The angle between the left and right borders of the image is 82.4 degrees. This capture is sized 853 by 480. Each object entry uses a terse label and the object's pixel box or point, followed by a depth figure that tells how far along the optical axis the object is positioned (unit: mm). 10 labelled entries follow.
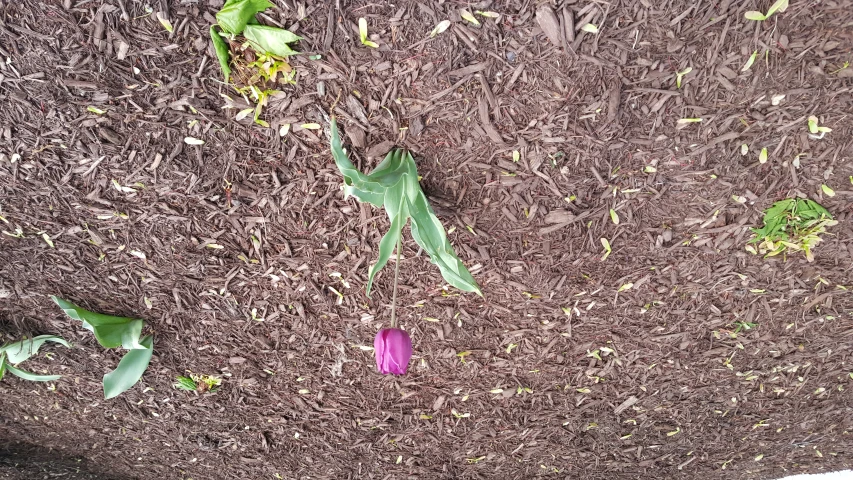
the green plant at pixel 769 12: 932
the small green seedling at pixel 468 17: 949
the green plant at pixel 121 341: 1075
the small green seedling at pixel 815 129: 1041
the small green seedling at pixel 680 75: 997
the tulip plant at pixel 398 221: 877
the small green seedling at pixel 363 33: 955
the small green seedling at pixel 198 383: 1291
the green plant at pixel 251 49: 921
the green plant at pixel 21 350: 1189
